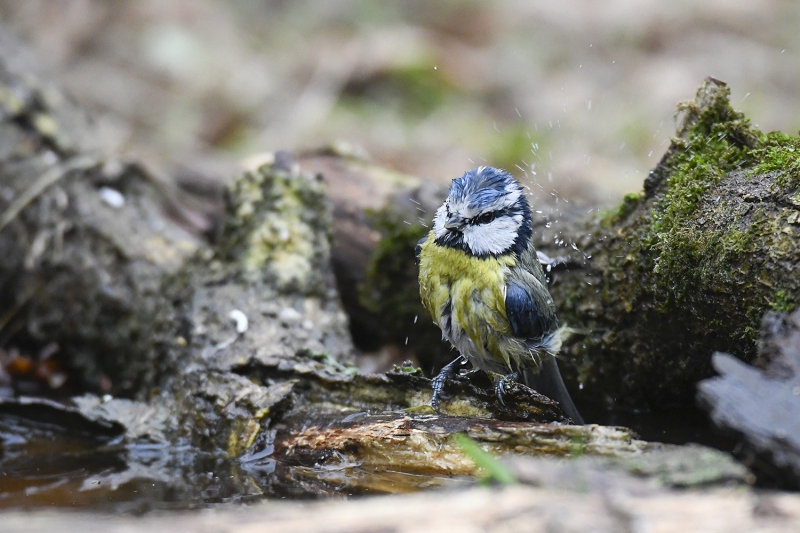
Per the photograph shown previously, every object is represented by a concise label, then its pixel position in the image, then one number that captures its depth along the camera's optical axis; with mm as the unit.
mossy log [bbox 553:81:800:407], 4777
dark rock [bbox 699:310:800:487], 3236
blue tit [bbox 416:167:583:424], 5754
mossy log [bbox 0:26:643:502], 5867
